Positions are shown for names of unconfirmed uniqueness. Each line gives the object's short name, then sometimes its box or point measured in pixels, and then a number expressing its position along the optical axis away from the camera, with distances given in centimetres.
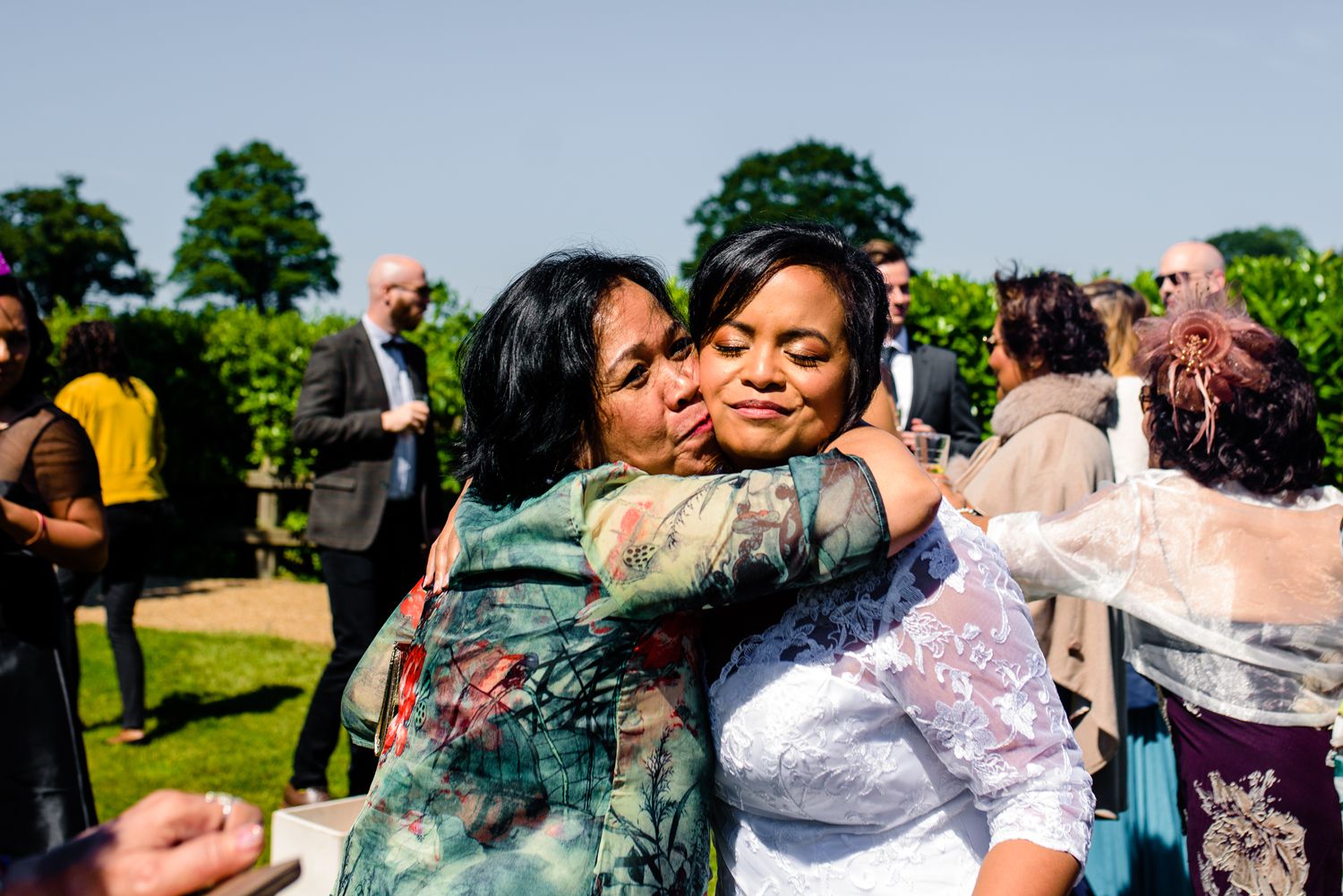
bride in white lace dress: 174
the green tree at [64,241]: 6144
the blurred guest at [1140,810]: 473
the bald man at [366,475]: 569
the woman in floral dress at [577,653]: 163
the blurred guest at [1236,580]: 309
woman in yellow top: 739
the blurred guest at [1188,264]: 614
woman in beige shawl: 418
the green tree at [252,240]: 6888
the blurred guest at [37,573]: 317
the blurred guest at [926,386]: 620
